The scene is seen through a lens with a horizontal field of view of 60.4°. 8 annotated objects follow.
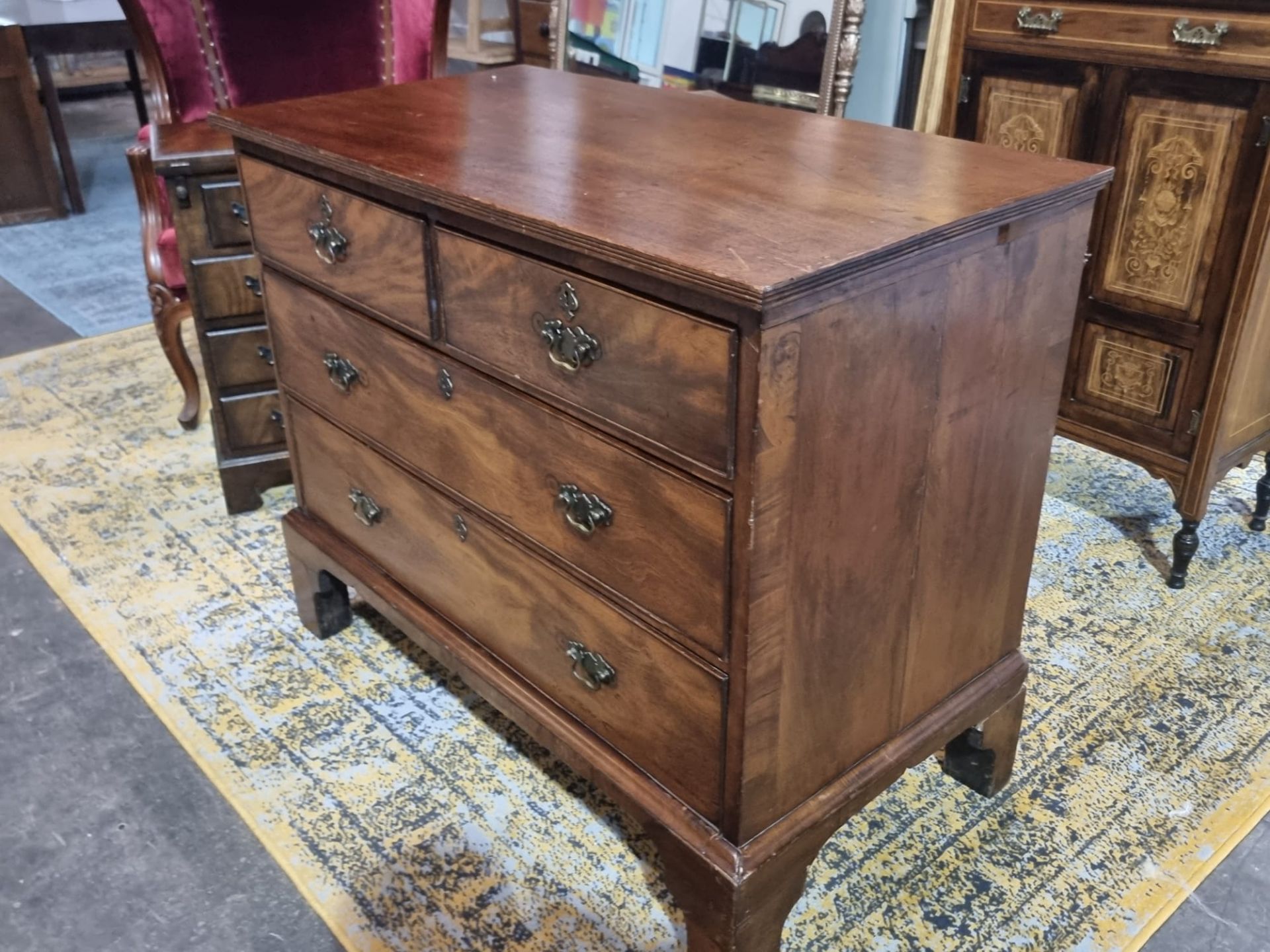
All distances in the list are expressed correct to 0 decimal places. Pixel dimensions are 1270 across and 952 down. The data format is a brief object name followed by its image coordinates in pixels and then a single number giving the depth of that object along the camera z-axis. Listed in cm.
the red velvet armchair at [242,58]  241
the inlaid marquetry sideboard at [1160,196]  181
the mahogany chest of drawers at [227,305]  206
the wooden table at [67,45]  405
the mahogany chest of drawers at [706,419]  103
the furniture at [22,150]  405
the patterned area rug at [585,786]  141
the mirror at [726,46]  253
